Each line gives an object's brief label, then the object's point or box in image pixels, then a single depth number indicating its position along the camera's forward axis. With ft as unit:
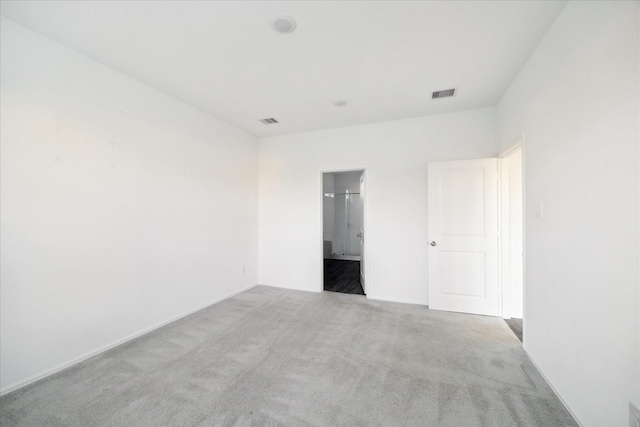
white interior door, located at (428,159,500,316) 10.47
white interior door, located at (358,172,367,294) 13.91
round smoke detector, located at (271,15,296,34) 5.91
